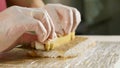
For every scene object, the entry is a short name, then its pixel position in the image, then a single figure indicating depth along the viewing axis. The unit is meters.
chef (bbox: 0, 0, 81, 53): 0.55
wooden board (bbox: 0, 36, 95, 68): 0.57
